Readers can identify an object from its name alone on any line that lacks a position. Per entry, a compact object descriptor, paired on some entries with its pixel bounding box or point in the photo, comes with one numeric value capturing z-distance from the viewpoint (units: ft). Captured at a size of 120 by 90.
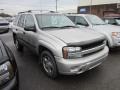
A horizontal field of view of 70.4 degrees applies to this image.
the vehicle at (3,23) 20.11
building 55.22
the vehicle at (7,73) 4.01
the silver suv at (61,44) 6.25
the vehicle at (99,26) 11.14
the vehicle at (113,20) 17.51
